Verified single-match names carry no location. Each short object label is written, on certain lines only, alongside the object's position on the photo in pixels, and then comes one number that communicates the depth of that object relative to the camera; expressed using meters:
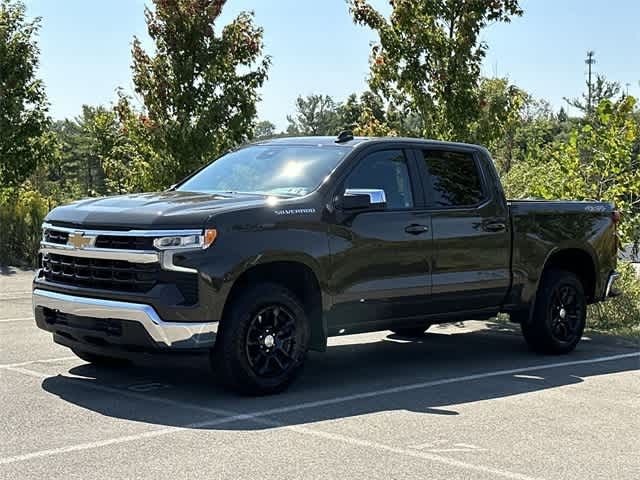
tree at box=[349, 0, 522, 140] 14.51
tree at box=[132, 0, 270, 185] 19.25
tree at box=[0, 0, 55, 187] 20.78
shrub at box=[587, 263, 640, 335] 12.49
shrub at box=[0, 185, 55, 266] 19.94
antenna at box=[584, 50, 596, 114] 63.86
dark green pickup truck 7.12
